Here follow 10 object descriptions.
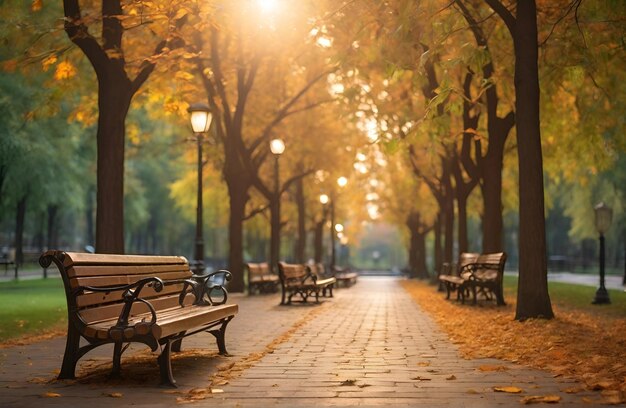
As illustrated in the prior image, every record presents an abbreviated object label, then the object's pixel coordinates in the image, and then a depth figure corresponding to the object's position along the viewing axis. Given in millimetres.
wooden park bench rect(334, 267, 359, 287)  34069
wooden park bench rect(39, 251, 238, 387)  6961
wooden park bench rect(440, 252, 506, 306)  18047
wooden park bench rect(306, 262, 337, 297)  23900
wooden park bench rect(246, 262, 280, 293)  23922
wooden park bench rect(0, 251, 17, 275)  43062
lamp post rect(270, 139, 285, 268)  30359
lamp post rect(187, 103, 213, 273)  18297
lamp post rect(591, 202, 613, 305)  21197
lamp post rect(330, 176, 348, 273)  40031
